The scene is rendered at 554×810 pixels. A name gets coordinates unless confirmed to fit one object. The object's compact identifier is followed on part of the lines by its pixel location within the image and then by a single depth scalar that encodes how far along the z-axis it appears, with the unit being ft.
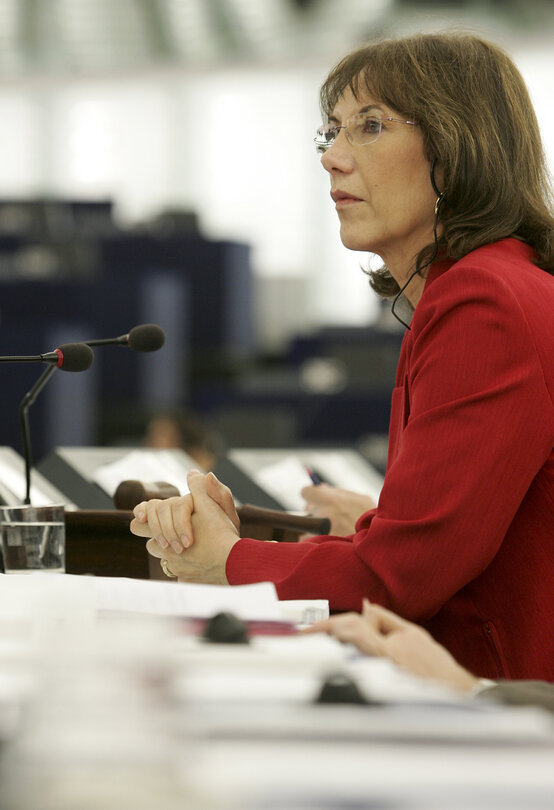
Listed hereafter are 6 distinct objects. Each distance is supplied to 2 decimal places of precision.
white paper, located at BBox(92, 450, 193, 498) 13.45
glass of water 12.28
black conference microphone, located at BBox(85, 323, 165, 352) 12.78
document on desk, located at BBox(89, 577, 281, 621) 10.56
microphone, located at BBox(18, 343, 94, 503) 12.50
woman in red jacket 11.36
